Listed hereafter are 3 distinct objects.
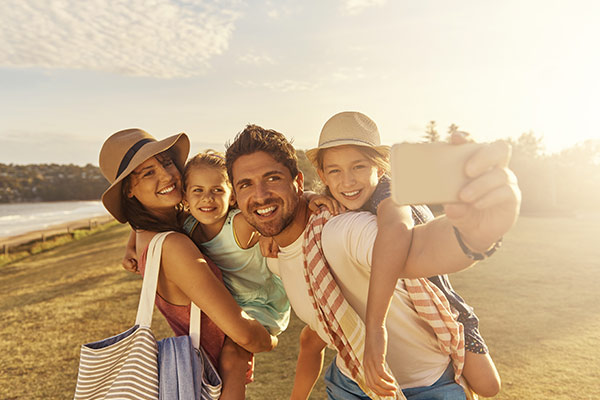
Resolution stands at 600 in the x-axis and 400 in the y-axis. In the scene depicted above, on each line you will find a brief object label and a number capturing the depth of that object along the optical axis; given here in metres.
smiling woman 2.15
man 1.11
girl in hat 1.60
